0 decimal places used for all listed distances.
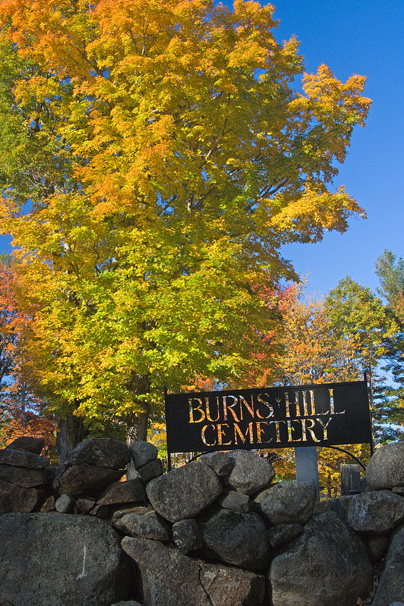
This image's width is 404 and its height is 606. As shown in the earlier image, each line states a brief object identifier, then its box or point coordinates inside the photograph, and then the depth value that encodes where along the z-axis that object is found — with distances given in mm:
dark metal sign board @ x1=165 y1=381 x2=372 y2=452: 9320
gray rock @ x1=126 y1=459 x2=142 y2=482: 8874
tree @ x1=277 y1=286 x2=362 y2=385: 23719
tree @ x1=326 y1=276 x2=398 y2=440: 27359
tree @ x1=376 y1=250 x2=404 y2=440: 31844
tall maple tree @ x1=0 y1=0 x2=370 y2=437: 13945
